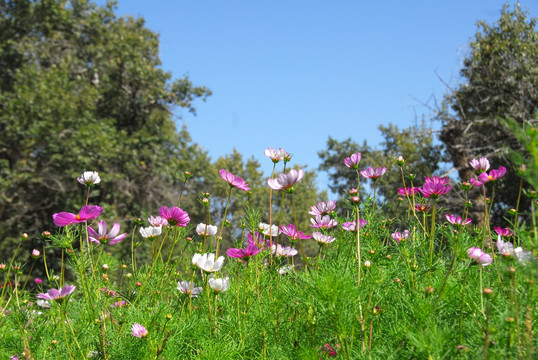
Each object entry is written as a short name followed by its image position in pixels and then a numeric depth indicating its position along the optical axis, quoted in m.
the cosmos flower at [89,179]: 1.71
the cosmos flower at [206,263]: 1.50
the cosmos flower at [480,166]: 1.59
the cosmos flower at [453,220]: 1.78
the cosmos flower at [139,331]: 1.24
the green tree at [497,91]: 9.74
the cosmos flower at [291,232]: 1.76
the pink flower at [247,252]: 1.45
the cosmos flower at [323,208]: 1.85
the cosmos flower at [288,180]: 1.41
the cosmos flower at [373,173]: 1.68
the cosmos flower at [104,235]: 1.58
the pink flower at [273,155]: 1.70
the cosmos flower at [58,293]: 1.35
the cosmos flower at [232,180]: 1.64
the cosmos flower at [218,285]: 1.49
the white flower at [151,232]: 1.83
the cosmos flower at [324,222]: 1.76
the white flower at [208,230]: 1.77
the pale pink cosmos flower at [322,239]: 1.63
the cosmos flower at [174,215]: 1.58
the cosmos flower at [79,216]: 1.42
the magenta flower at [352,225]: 1.58
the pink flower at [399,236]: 1.78
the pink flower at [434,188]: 1.60
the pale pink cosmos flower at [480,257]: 1.18
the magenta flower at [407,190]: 1.83
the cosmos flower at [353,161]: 1.68
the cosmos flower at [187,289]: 1.67
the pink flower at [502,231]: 1.81
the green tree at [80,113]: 10.11
